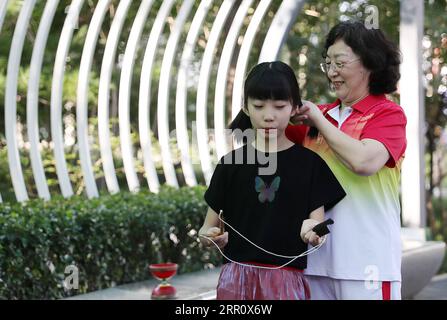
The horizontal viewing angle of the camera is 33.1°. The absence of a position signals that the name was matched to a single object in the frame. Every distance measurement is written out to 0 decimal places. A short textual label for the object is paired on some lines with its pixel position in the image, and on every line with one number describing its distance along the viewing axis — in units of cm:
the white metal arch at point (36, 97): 640
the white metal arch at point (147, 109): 785
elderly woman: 219
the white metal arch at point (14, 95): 609
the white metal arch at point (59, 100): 674
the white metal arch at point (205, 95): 825
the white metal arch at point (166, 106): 806
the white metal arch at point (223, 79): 843
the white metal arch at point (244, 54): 839
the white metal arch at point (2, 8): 575
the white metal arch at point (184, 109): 831
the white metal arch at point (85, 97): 702
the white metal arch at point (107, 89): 729
